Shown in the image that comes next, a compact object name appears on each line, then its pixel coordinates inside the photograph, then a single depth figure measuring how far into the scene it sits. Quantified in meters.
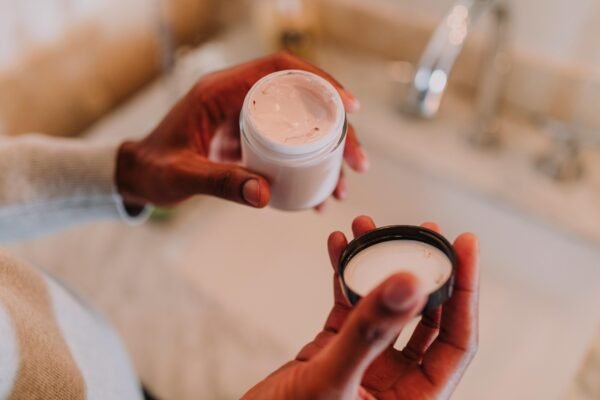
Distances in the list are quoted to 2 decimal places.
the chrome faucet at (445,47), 0.63
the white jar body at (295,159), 0.43
